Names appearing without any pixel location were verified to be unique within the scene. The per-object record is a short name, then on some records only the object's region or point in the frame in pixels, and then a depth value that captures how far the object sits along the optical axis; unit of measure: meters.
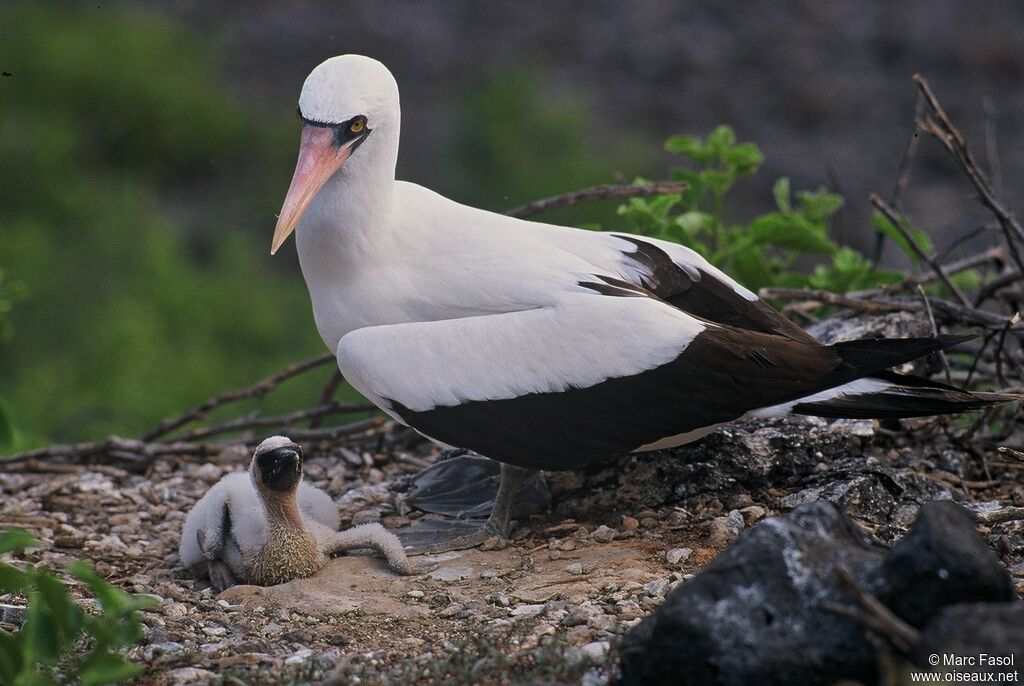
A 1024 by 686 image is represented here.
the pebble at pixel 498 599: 8.12
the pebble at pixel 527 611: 7.86
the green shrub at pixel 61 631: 6.25
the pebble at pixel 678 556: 8.51
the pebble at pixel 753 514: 8.94
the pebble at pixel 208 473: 11.20
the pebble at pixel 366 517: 10.13
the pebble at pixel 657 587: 7.97
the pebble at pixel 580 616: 7.60
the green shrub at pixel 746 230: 11.47
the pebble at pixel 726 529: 8.70
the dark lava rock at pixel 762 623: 5.97
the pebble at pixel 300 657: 7.27
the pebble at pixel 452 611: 8.00
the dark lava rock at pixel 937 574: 5.94
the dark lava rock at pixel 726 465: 9.40
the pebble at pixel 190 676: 7.09
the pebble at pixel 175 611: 8.17
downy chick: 8.80
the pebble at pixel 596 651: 6.99
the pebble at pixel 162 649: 7.40
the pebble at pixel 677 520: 9.06
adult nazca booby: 8.49
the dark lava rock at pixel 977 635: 5.50
